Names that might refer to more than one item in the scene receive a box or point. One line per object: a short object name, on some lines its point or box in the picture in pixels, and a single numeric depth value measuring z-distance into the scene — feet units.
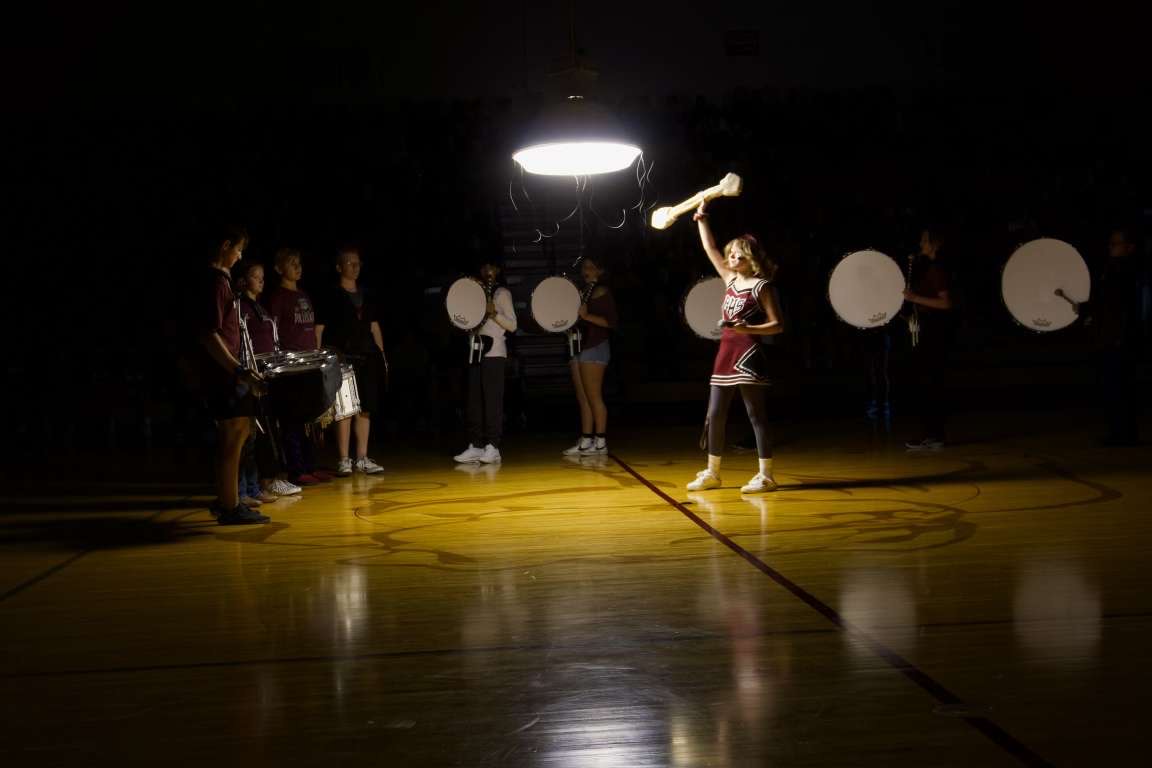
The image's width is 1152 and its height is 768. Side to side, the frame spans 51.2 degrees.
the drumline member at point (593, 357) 27.17
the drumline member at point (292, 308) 22.79
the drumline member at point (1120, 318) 25.75
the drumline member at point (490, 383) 27.02
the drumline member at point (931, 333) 26.43
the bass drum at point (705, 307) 25.75
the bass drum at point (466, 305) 26.55
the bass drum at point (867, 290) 25.20
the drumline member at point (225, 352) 18.19
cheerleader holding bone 20.57
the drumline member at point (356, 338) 24.68
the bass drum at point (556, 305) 27.61
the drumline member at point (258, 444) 21.15
